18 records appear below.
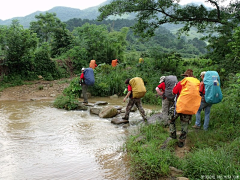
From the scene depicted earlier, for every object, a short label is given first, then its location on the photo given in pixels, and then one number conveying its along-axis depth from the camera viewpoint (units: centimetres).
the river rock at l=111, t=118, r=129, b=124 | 731
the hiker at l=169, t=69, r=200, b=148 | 473
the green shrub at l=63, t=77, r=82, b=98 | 1140
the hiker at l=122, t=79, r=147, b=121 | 687
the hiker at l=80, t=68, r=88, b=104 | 1012
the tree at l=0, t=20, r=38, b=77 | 1274
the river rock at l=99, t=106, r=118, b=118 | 821
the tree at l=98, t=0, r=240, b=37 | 1031
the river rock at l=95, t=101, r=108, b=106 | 1016
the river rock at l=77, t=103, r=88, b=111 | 932
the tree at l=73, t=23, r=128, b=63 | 2002
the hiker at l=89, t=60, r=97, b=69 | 1374
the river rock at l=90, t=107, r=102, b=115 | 871
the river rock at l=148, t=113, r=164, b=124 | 657
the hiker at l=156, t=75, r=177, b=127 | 605
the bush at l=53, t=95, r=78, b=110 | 930
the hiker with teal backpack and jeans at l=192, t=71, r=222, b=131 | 520
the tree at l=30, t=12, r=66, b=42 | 2870
